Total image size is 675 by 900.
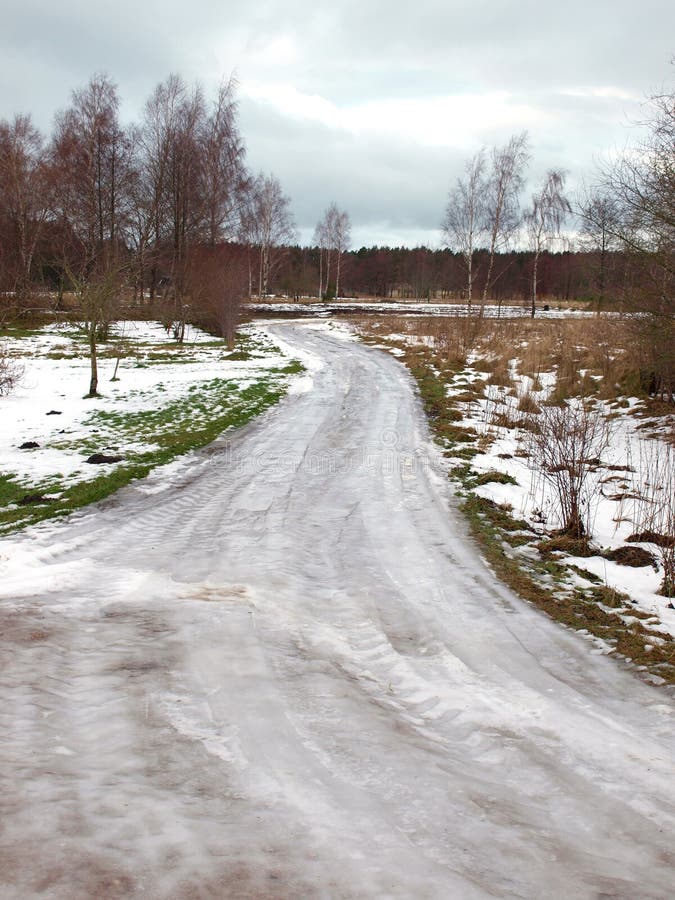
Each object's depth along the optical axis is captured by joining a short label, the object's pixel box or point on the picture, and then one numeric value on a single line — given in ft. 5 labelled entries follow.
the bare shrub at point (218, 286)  81.20
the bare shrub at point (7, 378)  45.55
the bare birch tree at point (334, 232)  202.28
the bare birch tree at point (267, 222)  166.09
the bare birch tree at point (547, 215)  123.44
